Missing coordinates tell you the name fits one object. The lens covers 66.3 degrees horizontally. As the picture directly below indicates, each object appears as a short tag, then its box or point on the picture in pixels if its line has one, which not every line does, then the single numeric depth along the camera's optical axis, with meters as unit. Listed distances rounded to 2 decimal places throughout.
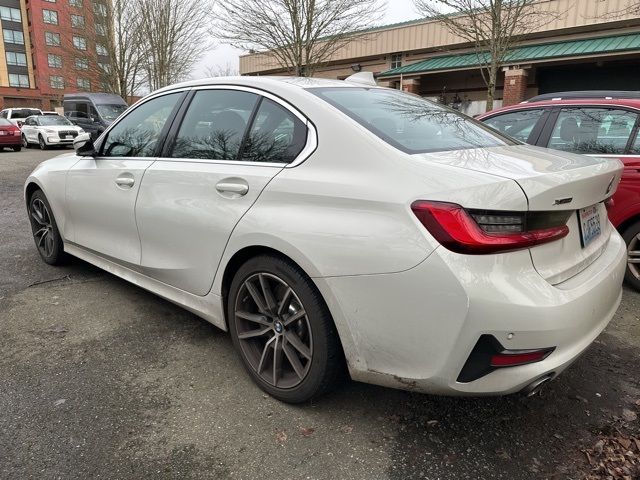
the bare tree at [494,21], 9.81
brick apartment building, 61.72
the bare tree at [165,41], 24.02
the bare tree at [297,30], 14.29
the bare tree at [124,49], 24.72
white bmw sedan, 1.81
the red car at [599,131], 3.96
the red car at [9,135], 18.67
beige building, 13.22
